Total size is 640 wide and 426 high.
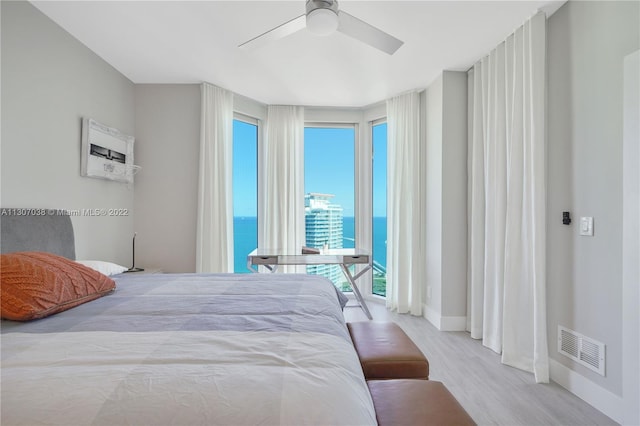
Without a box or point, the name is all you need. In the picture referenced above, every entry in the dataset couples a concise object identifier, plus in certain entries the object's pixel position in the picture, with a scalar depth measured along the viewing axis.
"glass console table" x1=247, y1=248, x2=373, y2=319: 3.25
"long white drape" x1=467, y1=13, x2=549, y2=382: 2.13
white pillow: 2.05
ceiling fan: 1.65
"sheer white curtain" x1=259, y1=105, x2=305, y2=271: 3.88
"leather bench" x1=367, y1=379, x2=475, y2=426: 1.01
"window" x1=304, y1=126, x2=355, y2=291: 4.23
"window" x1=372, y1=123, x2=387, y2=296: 4.15
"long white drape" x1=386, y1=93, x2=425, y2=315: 3.56
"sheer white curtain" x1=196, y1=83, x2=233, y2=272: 3.32
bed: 0.64
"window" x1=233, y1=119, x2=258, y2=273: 3.93
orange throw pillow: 1.14
